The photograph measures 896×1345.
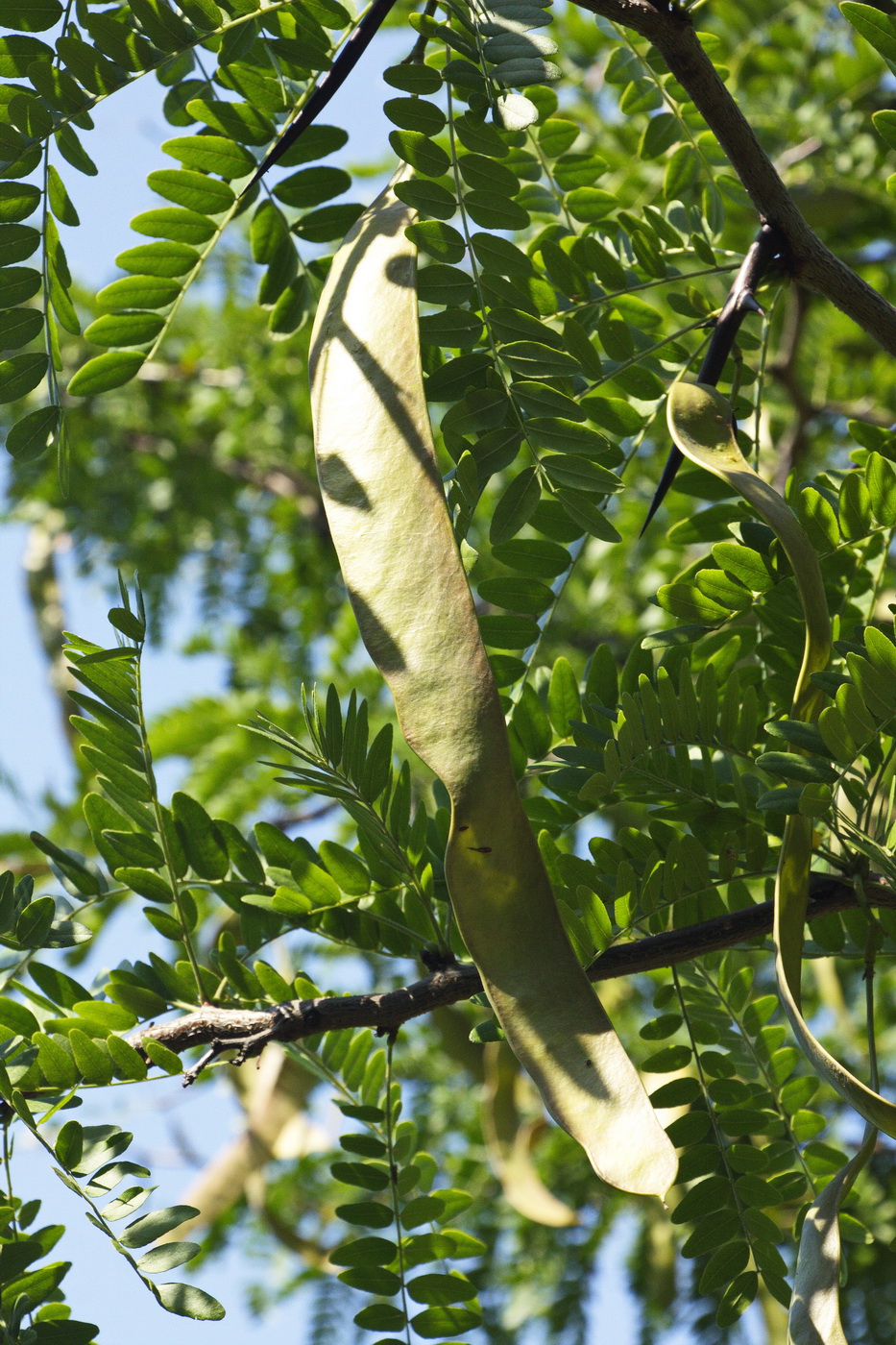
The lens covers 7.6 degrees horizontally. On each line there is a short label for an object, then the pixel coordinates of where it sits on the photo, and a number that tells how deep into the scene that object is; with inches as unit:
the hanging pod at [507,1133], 95.3
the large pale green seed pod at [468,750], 63.7
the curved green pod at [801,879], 63.6
